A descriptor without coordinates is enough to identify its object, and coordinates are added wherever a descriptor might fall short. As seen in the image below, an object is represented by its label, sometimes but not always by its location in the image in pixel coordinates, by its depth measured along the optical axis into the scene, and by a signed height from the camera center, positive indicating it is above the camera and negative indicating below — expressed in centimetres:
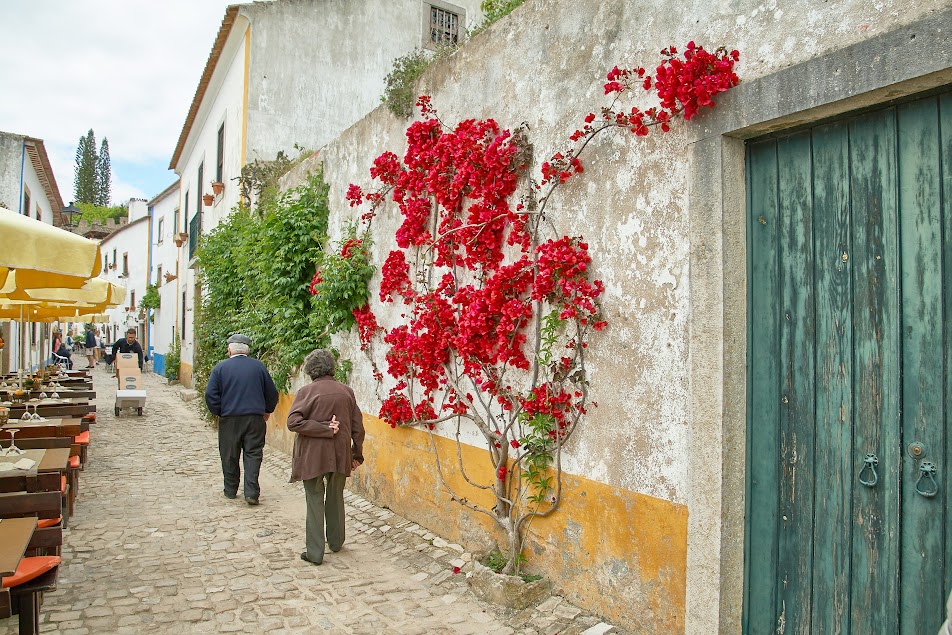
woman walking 527 -95
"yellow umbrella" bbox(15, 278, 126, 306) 748 +38
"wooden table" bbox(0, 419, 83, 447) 581 -89
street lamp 2286 +388
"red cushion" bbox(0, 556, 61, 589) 330 -121
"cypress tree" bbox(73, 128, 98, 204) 7344 +1682
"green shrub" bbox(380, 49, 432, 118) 634 +228
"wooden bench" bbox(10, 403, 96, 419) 719 -89
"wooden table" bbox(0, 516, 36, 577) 270 -93
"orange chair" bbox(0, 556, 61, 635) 331 -128
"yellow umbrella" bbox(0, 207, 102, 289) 366 +45
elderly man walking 713 -87
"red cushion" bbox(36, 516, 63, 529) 393 -115
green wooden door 262 -21
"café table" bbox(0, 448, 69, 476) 429 -89
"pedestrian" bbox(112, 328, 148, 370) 1742 -47
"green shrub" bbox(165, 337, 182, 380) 2100 -106
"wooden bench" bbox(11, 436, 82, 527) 509 -125
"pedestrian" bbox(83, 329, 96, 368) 3245 -83
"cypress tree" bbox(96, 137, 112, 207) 7512 +1674
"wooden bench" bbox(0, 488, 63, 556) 353 -96
